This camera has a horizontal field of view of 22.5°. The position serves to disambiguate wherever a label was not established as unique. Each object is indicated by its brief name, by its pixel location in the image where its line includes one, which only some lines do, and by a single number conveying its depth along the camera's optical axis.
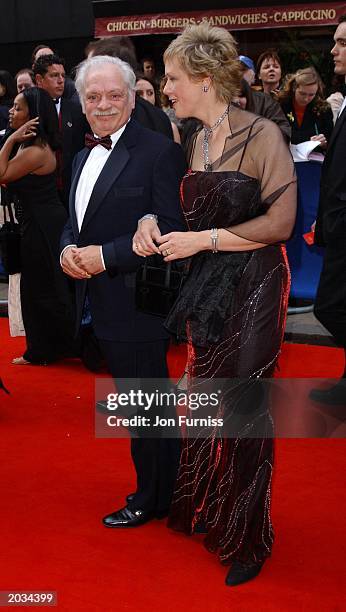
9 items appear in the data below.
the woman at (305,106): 7.80
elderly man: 3.35
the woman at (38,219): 5.90
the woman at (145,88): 6.67
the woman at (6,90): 10.09
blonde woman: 3.06
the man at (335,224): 4.79
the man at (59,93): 6.38
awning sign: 12.22
